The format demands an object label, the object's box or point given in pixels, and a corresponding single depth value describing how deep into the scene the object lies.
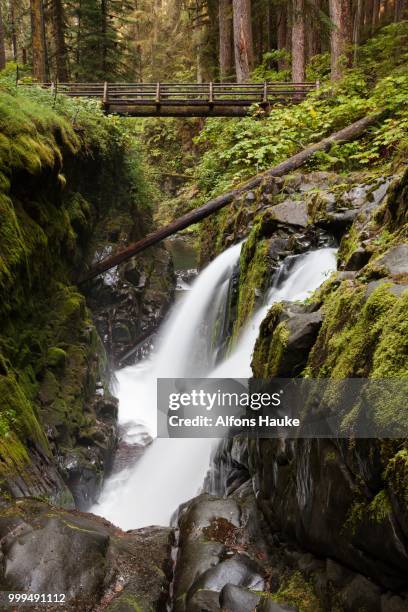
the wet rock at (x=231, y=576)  4.29
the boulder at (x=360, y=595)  3.14
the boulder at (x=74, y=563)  3.98
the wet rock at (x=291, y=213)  9.56
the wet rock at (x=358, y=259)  5.63
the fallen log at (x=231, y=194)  12.17
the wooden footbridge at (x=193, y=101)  17.25
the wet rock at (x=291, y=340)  4.79
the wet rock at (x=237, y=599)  3.86
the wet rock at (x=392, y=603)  2.90
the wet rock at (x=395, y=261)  4.31
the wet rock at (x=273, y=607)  3.60
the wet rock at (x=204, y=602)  3.94
